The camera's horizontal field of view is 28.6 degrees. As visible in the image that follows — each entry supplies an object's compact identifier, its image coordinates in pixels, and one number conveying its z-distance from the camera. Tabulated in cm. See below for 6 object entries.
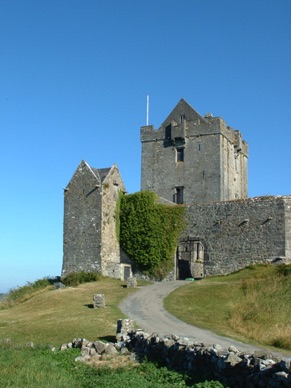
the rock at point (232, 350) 1337
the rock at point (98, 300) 2694
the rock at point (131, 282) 3444
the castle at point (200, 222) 3744
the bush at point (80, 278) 3724
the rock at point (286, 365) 1085
